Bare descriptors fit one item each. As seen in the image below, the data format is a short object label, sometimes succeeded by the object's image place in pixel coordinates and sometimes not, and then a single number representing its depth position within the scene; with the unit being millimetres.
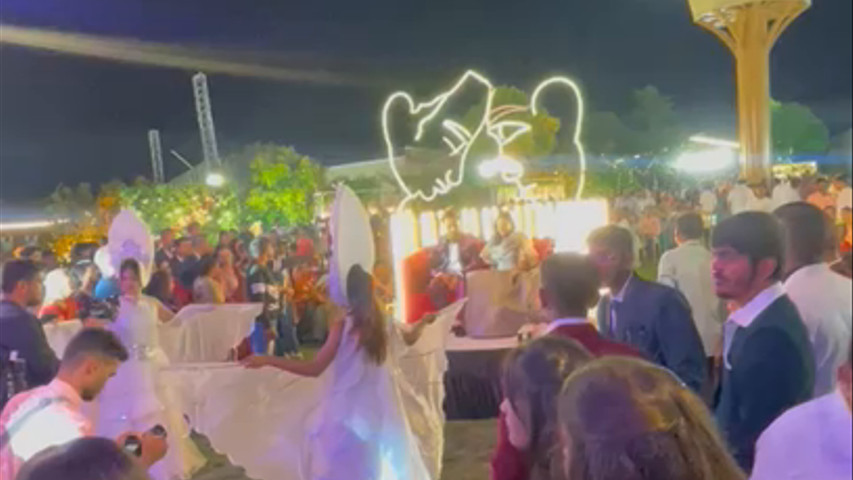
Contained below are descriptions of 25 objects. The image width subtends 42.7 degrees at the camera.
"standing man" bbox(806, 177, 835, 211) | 6681
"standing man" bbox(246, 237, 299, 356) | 11211
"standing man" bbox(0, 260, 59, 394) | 4887
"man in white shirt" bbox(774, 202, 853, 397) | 3434
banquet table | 8703
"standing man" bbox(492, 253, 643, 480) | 3174
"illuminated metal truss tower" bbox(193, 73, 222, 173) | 44969
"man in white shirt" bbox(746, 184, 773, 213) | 8117
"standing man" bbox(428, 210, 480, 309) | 10742
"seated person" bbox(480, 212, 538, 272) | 10078
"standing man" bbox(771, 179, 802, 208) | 8573
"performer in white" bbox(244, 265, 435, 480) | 5062
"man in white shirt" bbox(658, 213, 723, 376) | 6980
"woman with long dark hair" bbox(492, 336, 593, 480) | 2350
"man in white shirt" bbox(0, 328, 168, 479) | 2857
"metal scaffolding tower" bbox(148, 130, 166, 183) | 53766
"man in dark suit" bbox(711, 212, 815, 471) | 2748
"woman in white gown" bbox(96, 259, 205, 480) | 5883
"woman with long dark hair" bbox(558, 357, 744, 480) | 1477
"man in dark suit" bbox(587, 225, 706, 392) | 3869
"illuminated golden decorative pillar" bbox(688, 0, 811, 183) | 12789
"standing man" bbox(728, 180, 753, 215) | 9070
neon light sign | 11125
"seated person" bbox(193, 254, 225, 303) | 8688
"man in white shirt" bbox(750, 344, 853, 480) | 1339
